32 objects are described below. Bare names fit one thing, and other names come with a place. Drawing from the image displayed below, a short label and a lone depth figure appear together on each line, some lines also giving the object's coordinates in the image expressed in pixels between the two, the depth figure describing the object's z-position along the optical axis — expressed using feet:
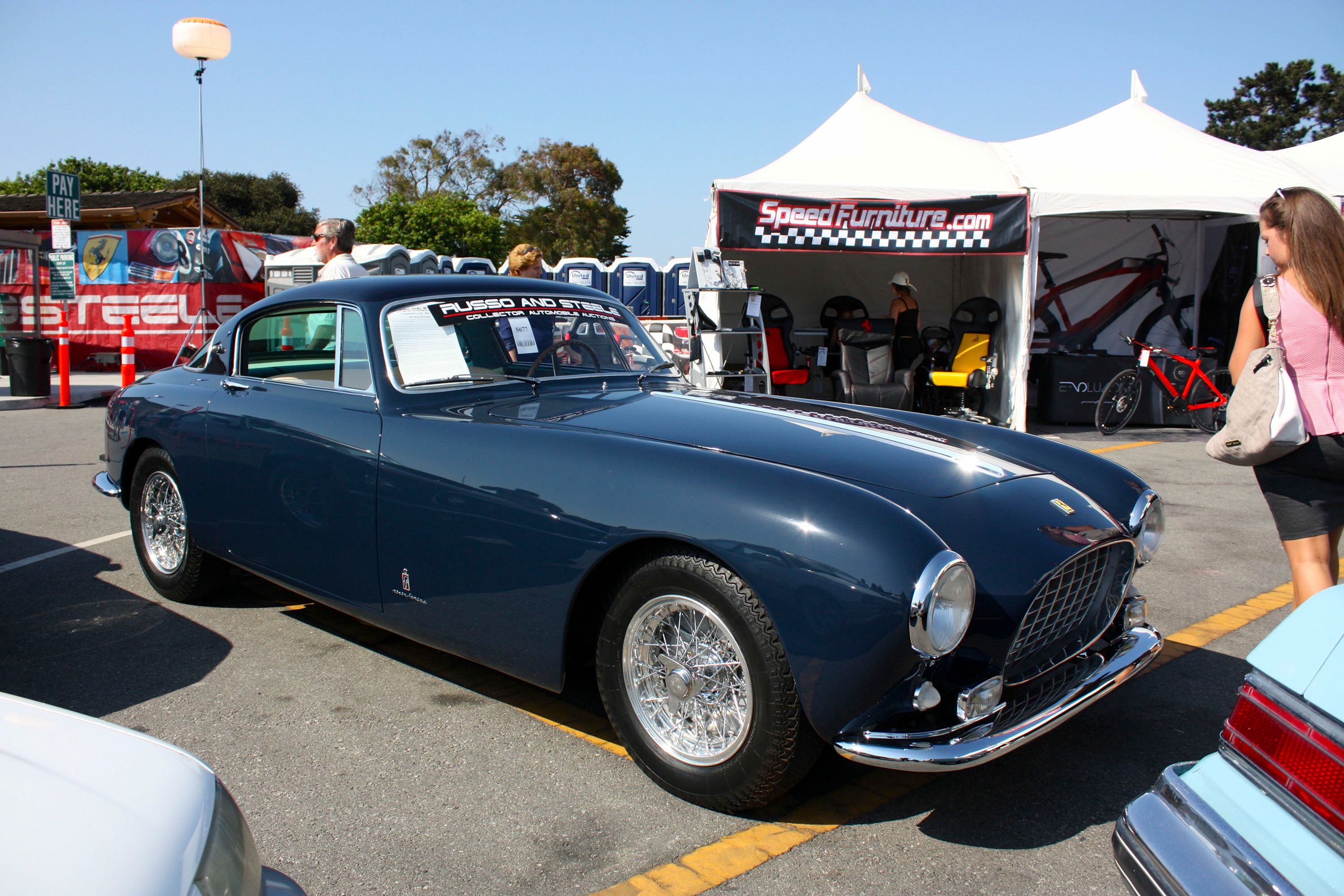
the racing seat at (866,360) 35.70
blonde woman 23.68
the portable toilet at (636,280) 80.64
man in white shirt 22.15
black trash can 41.75
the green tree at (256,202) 182.80
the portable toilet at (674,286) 80.89
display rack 35.04
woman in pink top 9.96
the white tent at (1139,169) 34.45
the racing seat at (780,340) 37.91
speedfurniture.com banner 34.14
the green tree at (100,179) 143.74
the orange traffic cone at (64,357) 40.01
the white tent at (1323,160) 44.16
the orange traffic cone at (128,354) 38.24
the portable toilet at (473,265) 73.26
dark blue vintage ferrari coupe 7.56
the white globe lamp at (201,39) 39.34
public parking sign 47.62
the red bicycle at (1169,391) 35.81
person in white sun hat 37.24
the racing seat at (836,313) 38.47
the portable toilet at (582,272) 74.18
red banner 57.57
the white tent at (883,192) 35.06
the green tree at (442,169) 158.61
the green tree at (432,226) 121.08
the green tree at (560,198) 160.15
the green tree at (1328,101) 142.41
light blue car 4.78
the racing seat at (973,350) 36.52
